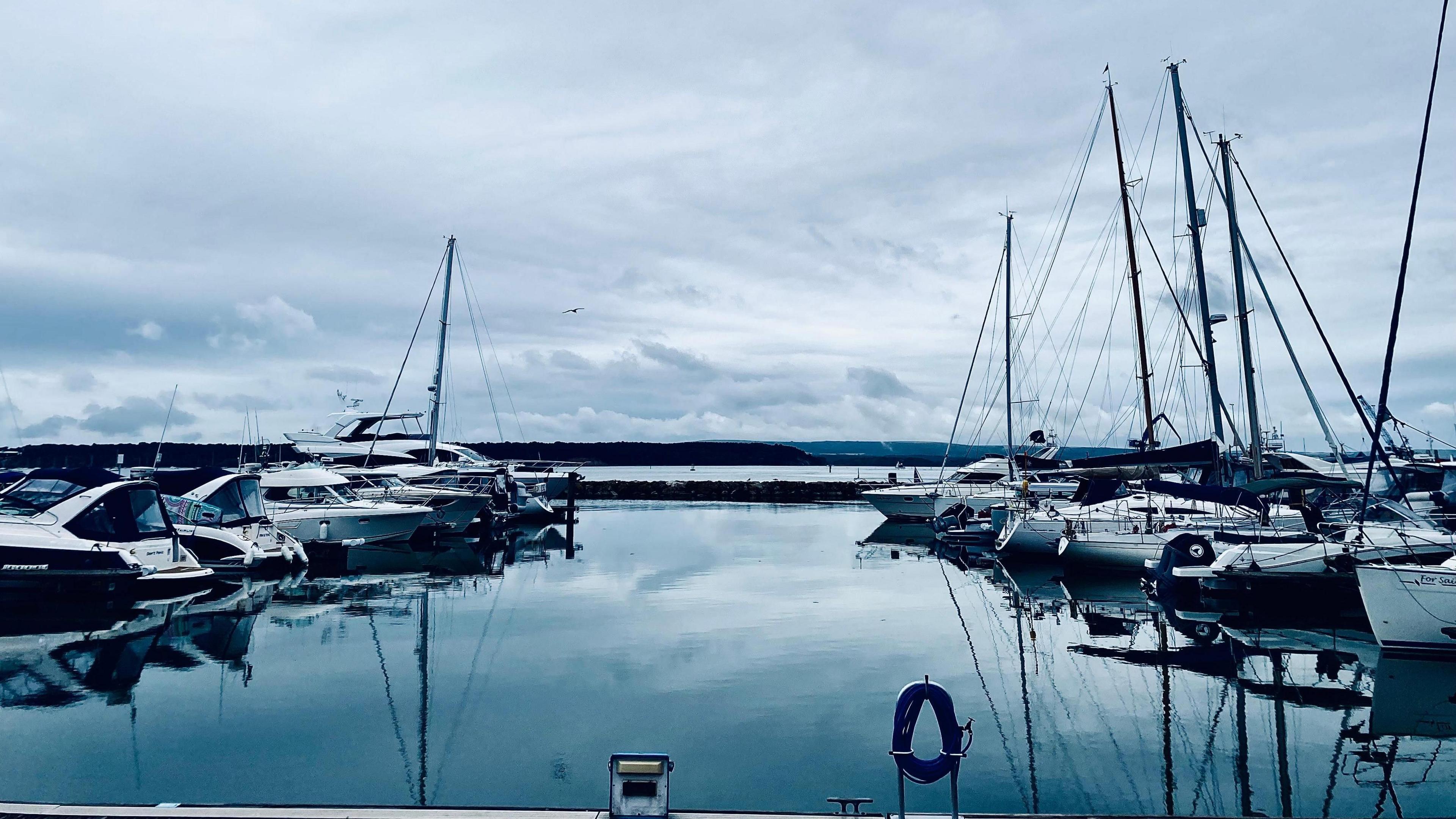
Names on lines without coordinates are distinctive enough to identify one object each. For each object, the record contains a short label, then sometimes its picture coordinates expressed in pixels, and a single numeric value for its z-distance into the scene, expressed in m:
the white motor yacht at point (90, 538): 20.19
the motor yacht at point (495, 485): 42.34
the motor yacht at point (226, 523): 25.11
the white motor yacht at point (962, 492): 44.34
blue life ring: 6.61
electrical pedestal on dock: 6.34
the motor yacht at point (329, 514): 30.02
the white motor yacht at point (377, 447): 48.59
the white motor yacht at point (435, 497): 36.06
